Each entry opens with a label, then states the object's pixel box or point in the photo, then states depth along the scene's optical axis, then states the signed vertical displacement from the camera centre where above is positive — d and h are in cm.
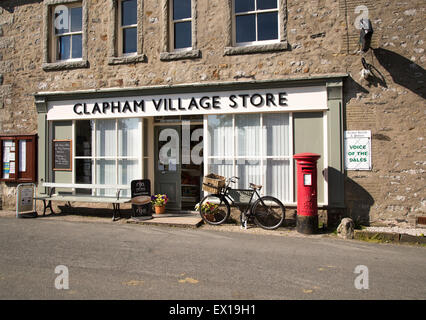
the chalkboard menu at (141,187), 830 -47
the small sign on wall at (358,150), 736 +40
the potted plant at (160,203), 885 -93
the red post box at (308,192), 697 -52
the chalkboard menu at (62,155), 953 +42
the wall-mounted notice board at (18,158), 963 +35
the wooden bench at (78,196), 847 -76
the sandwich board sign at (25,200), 884 -86
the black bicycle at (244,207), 761 -95
